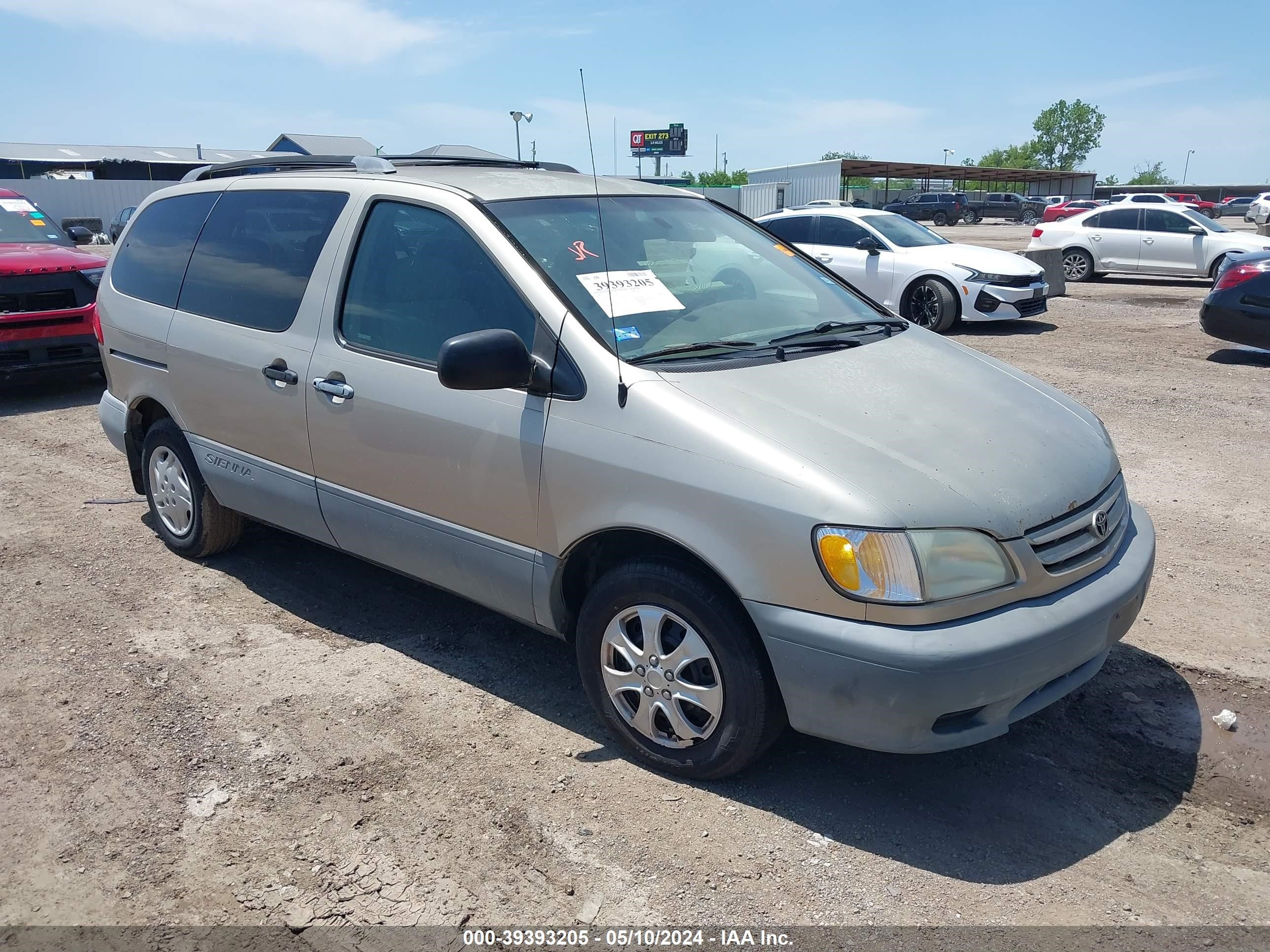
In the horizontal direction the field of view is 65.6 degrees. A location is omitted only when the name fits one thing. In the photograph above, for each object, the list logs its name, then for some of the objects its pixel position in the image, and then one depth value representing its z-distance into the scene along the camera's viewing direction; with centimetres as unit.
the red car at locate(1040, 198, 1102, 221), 3666
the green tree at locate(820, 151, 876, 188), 6431
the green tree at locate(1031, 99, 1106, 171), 12419
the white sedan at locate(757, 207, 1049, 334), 1232
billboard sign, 7444
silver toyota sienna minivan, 273
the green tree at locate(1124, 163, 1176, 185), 12125
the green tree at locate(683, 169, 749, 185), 7694
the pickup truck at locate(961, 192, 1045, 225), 5522
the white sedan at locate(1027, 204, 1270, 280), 1800
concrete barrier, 1477
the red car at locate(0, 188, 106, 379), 854
